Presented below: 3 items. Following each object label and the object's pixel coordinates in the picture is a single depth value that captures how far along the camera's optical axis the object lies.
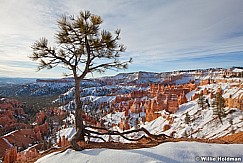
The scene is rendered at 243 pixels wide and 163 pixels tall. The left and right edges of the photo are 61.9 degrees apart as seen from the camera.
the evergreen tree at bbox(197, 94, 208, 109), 37.28
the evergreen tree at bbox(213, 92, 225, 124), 28.73
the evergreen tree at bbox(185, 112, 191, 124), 31.73
